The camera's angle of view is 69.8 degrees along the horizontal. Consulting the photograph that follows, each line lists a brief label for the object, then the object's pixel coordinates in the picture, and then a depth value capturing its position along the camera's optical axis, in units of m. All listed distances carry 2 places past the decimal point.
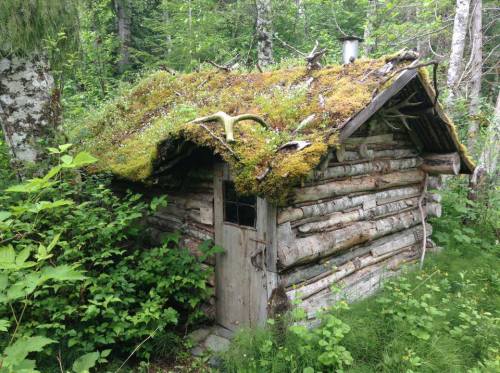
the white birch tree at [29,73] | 4.46
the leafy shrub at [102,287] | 4.07
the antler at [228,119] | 3.89
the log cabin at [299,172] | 4.21
